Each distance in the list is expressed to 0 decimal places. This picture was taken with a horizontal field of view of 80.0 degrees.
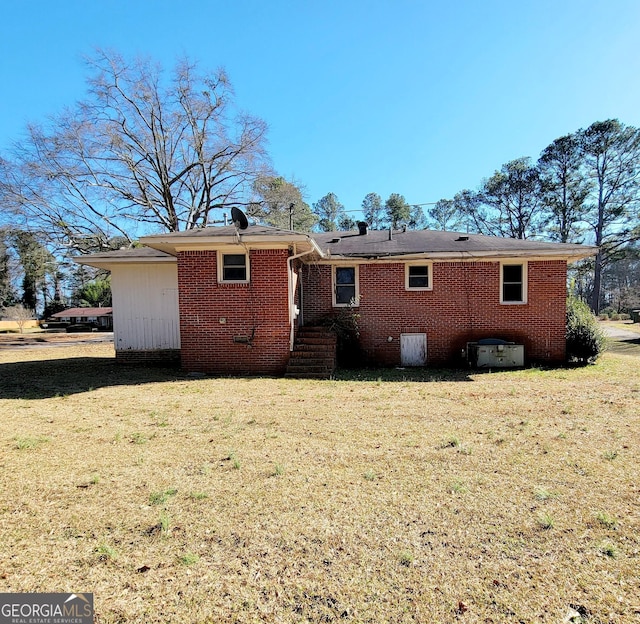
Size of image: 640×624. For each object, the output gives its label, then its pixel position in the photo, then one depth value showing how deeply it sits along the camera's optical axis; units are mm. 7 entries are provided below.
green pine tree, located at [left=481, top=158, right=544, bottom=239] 36781
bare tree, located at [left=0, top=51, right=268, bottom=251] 22234
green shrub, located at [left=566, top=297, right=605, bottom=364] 11008
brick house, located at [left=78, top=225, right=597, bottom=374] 11164
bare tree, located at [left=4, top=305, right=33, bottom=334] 39584
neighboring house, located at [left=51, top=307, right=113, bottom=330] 36000
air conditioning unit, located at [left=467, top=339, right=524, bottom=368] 10664
